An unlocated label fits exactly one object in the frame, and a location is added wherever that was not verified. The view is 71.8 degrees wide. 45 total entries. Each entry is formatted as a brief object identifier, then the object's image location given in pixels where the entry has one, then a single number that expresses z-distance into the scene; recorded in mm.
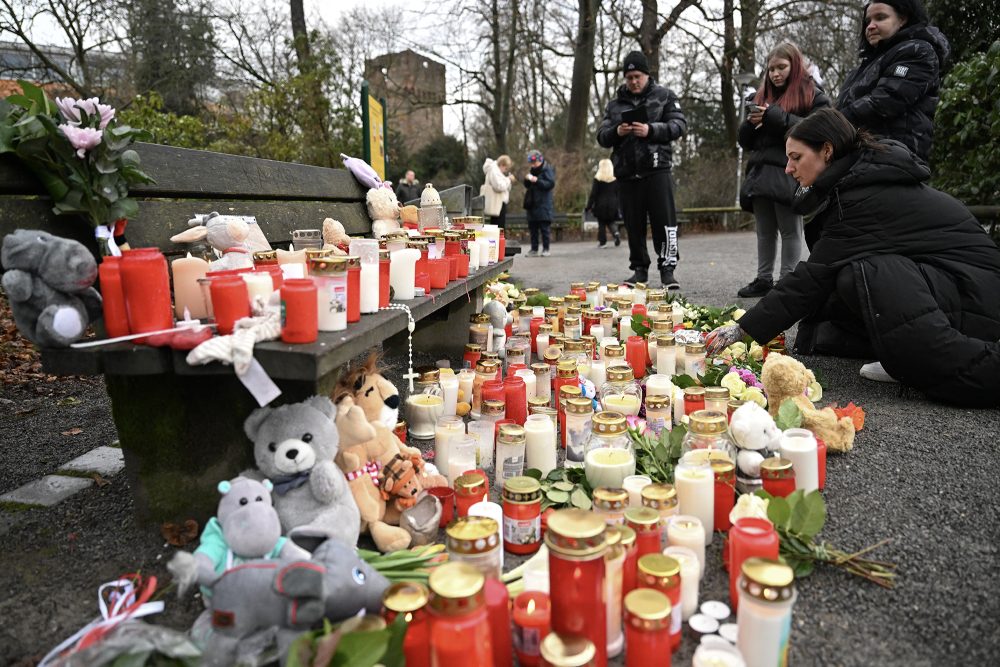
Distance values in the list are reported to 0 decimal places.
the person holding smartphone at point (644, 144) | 5852
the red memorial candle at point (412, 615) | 1414
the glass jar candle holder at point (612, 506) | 1802
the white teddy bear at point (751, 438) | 2244
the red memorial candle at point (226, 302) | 1878
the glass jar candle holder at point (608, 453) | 2178
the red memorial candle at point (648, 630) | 1407
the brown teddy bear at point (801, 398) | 2670
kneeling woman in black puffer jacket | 3039
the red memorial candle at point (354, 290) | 2145
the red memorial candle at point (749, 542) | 1629
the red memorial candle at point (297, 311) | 1834
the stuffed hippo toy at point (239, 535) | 1543
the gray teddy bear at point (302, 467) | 1820
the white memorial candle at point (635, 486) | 2084
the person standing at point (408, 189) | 12273
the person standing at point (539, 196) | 11195
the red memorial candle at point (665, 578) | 1520
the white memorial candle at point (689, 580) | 1695
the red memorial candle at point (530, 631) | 1513
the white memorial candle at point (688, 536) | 1828
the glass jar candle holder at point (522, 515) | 1964
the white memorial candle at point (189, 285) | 2164
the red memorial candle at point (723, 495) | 2117
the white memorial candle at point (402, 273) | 2709
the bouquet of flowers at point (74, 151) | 2084
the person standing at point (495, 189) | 10433
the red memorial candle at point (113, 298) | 1849
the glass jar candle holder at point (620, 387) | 2812
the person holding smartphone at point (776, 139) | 5062
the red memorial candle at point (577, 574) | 1375
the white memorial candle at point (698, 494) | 2057
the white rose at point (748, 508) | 1902
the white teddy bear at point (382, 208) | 4418
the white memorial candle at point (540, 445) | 2523
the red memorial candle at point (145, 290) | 1846
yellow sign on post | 7305
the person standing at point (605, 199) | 11320
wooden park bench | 1787
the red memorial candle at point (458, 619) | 1277
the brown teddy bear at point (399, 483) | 2131
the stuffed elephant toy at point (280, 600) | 1424
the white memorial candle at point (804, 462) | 2227
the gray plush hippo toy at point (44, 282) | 1778
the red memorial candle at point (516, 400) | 2979
